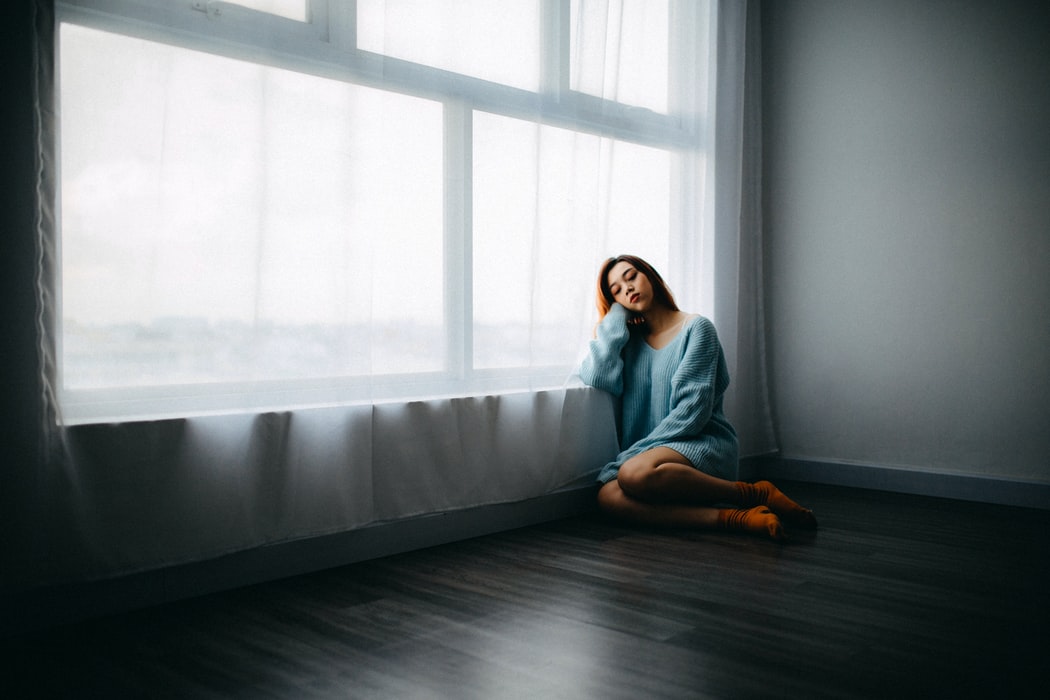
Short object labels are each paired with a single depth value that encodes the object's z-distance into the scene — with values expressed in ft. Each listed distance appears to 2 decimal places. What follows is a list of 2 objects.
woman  8.56
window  5.97
